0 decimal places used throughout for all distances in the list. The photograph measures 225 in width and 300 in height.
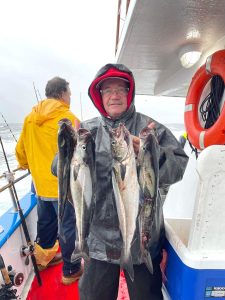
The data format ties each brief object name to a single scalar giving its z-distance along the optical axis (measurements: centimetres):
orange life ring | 221
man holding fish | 140
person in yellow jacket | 277
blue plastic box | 149
